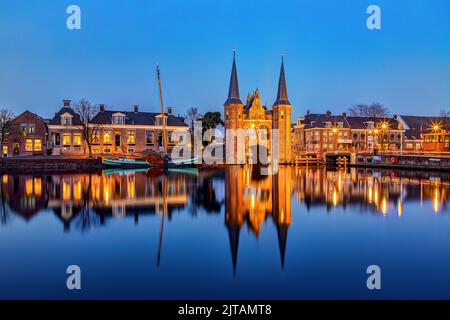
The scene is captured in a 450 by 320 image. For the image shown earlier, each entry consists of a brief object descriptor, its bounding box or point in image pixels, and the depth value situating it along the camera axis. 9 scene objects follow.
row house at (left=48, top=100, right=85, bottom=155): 53.53
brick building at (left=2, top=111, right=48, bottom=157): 53.44
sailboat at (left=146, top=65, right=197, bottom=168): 48.59
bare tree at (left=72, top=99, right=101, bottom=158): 52.31
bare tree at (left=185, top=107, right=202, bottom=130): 67.62
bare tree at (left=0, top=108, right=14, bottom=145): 51.97
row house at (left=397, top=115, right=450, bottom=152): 71.45
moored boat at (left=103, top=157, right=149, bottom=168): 47.06
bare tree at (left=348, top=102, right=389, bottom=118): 77.81
